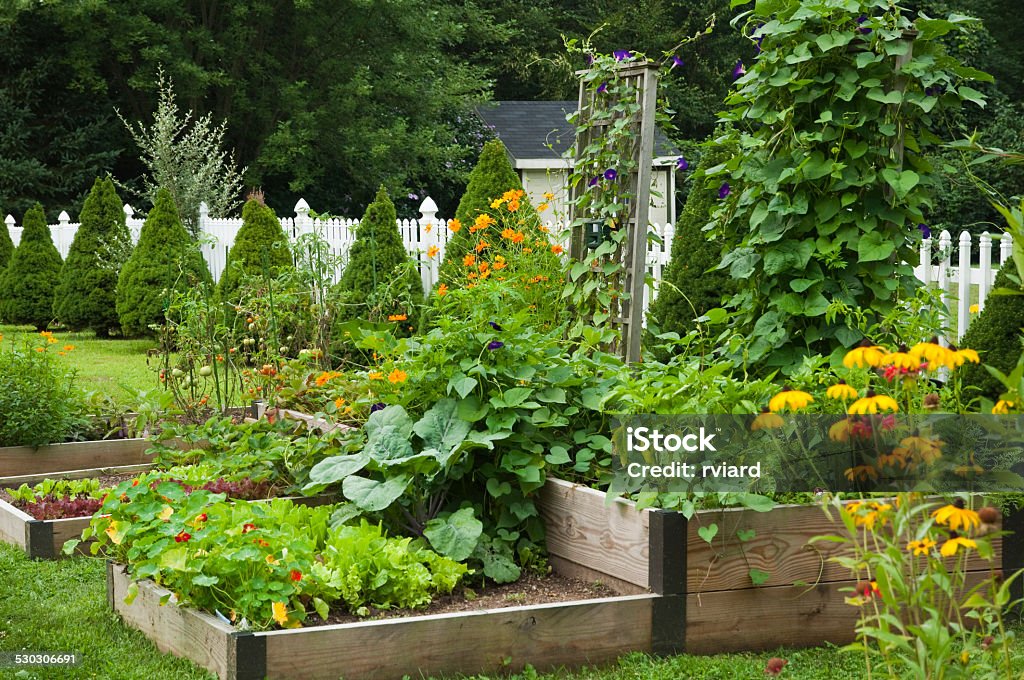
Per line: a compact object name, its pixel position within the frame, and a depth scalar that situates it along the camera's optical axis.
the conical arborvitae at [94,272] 13.55
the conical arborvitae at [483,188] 9.60
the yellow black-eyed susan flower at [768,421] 3.22
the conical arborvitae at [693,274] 6.75
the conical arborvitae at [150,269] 12.18
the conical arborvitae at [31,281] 14.72
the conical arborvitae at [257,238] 11.76
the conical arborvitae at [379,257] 9.56
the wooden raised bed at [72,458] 5.36
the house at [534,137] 21.33
